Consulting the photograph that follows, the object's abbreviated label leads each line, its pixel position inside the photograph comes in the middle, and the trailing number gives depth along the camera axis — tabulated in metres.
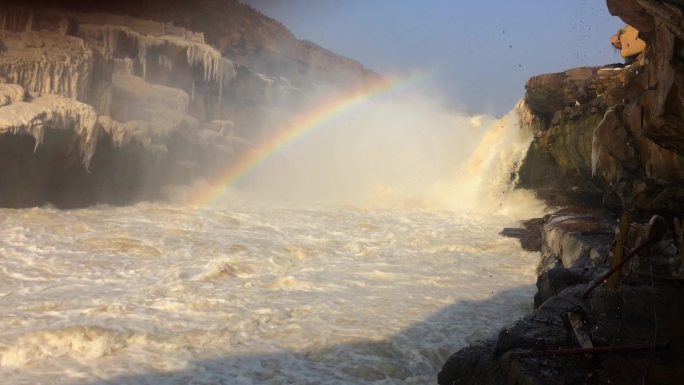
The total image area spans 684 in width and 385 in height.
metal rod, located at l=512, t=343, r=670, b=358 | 3.76
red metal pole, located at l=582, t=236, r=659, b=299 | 4.28
